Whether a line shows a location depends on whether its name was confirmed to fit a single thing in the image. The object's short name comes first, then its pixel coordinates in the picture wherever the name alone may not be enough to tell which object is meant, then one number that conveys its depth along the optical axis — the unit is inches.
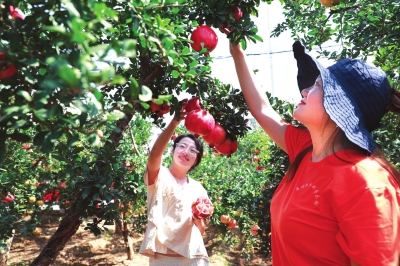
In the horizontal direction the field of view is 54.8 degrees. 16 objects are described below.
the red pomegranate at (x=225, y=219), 176.4
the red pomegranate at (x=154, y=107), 77.6
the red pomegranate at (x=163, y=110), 80.2
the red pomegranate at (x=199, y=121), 68.7
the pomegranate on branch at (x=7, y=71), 34.1
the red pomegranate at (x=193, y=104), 70.6
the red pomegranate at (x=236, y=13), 65.1
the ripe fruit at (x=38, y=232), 275.7
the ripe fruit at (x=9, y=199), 113.6
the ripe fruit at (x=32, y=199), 196.1
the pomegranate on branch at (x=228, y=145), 79.1
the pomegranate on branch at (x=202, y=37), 65.6
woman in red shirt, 44.8
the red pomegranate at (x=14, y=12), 39.2
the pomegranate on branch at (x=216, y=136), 73.9
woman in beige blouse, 94.2
